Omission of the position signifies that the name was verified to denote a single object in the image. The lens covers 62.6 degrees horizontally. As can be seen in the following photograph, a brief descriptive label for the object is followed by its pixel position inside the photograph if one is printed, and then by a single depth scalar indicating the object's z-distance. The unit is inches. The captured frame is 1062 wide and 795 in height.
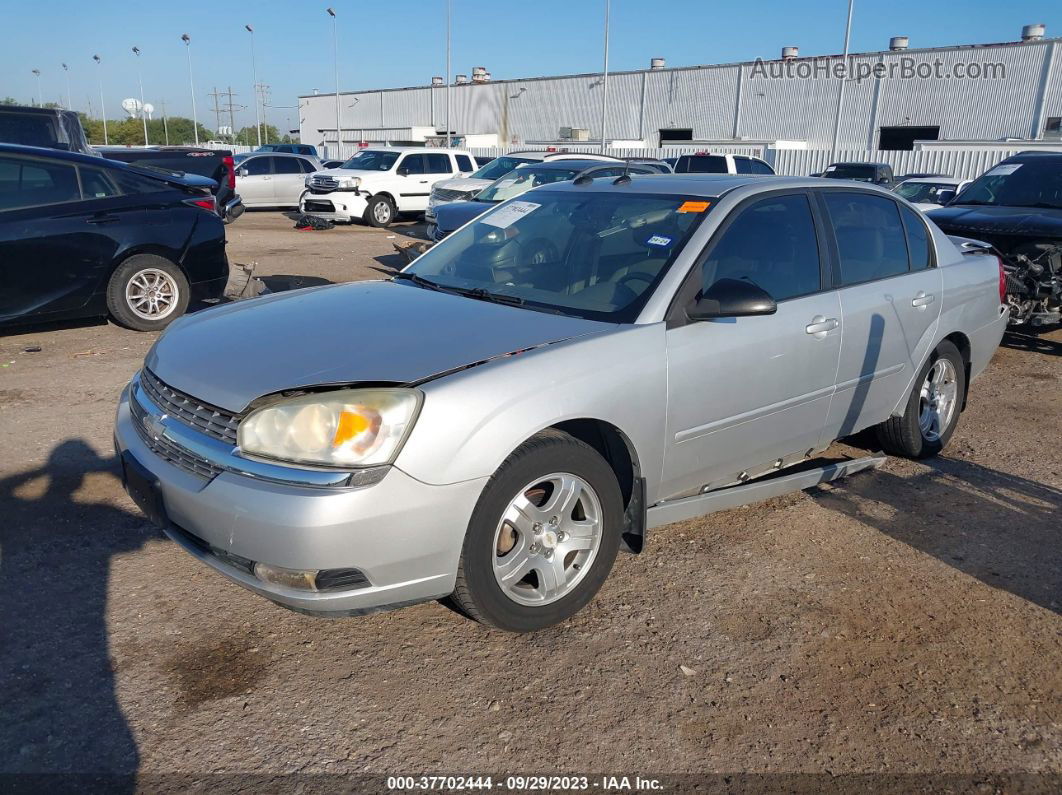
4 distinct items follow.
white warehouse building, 1370.6
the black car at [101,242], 274.5
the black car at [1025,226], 315.3
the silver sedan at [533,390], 109.6
